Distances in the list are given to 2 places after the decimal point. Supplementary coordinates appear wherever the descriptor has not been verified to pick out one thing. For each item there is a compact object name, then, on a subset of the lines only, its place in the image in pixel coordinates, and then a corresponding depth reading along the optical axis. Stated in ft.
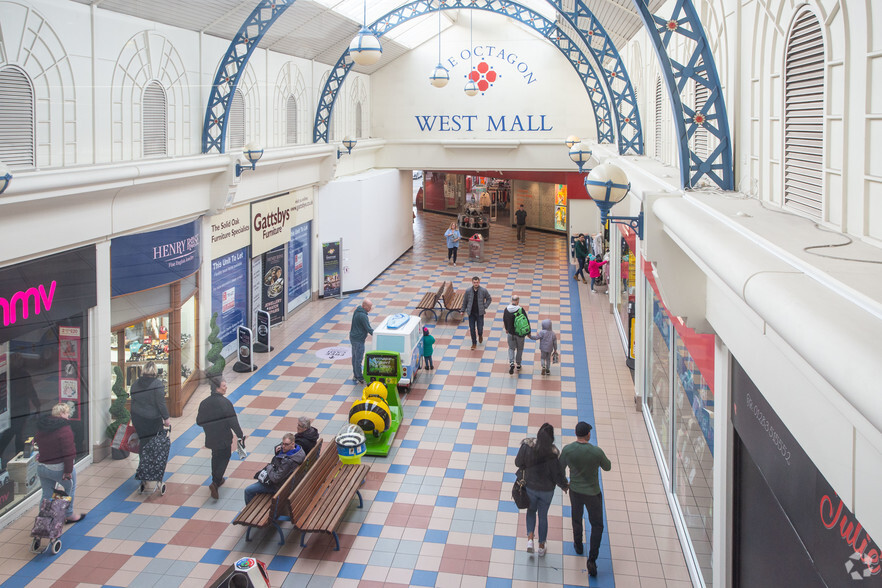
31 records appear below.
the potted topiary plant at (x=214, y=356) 38.45
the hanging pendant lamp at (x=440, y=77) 56.24
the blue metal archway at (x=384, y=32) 60.23
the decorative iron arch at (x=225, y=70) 40.45
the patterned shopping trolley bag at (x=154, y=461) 27.78
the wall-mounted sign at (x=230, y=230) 42.73
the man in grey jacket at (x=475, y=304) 47.83
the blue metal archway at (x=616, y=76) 44.21
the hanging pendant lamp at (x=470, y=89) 65.62
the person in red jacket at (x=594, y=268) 65.35
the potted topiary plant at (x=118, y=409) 30.40
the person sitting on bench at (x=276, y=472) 25.80
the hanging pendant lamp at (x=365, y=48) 32.19
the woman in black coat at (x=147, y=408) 28.17
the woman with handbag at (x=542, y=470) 23.21
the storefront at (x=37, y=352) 24.90
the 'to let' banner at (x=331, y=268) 61.16
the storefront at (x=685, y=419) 21.31
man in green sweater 22.86
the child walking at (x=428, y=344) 43.01
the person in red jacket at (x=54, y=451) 25.09
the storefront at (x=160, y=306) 32.14
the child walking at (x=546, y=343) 41.88
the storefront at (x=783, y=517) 10.60
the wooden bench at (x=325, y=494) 24.14
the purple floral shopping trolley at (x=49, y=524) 23.68
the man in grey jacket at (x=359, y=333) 40.09
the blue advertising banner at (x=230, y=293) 43.78
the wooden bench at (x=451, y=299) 55.62
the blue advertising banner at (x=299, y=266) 56.90
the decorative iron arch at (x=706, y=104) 20.29
